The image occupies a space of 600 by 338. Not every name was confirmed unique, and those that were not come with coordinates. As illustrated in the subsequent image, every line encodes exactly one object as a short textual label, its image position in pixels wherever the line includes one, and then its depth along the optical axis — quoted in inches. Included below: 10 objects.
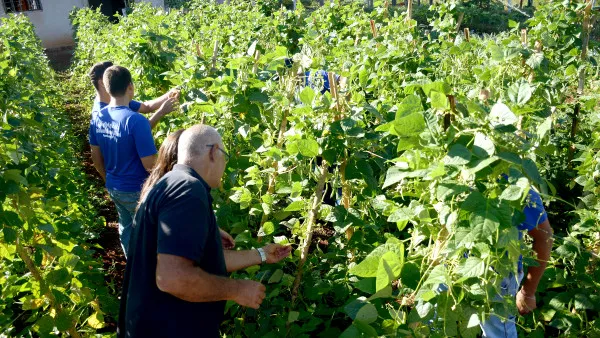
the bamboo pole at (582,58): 139.1
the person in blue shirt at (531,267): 71.2
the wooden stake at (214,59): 111.1
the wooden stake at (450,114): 55.4
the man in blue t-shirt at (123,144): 107.3
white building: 657.6
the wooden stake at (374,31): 152.3
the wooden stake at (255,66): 101.8
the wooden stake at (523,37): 129.5
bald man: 58.1
